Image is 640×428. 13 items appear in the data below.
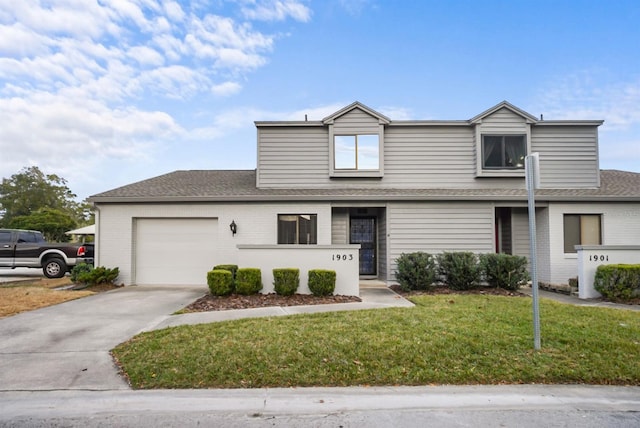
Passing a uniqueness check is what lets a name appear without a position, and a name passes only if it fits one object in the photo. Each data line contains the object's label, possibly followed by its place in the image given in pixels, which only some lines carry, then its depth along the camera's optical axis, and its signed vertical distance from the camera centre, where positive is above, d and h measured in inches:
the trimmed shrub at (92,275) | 419.8 -54.9
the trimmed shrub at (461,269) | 383.9 -43.8
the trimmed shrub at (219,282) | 347.6 -52.0
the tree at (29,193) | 1615.4 +162.0
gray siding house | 443.2 +35.7
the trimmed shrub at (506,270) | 381.4 -43.9
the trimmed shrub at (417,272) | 386.9 -46.6
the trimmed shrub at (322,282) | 355.6 -52.9
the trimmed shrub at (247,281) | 355.3 -51.9
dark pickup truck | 517.3 -39.8
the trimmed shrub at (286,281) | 355.3 -51.8
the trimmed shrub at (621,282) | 337.7 -49.9
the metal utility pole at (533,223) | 185.8 +2.8
